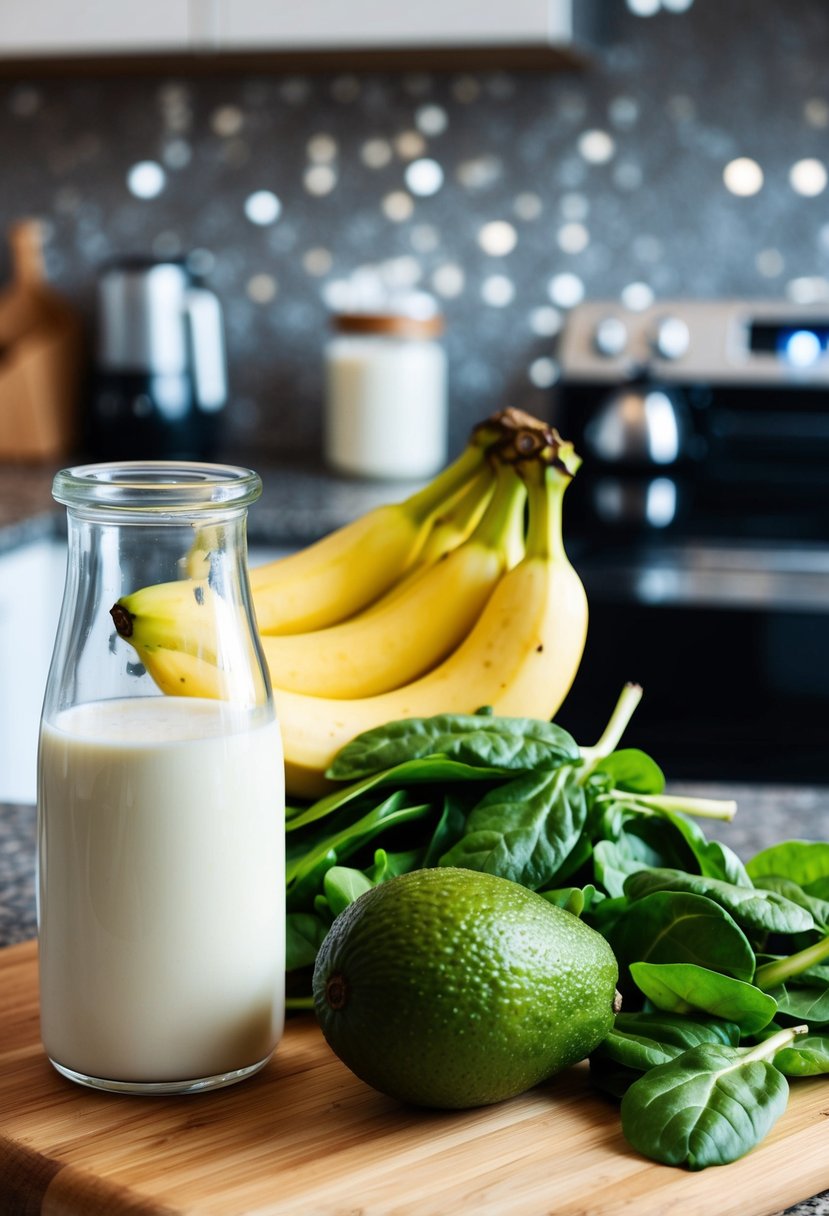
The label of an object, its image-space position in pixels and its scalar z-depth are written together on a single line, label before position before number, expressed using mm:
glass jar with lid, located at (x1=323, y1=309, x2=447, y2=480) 2316
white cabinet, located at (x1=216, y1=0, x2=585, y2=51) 2059
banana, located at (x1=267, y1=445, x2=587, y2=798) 801
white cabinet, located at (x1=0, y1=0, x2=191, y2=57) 2168
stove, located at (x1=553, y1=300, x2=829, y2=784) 1793
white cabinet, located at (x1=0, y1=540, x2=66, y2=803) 1909
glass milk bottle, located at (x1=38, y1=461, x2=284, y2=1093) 582
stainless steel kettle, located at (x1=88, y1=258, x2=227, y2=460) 2354
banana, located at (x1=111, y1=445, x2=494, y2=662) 583
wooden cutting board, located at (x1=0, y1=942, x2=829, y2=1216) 519
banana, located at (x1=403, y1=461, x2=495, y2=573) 865
